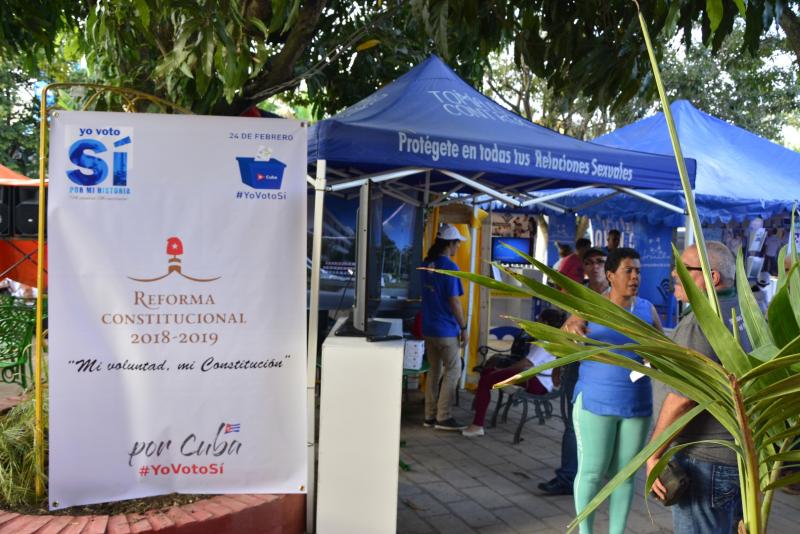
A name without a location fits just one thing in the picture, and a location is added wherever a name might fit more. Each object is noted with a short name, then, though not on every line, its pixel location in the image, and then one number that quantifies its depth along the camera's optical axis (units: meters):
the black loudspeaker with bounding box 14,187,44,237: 8.69
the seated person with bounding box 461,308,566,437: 6.34
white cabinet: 3.57
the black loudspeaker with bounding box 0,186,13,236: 8.64
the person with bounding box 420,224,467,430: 6.51
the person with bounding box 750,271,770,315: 7.21
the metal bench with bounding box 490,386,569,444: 6.18
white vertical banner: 3.18
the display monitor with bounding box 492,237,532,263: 13.14
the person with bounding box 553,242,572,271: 10.65
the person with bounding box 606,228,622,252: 10.62
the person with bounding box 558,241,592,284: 8.56
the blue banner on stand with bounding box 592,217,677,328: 11.13
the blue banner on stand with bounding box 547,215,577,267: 10.65
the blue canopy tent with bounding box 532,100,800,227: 10.01
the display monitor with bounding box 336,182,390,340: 3.93
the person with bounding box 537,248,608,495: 4.94
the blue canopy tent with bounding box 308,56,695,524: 4.70
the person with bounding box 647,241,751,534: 2.73
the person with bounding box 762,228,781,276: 11.84
